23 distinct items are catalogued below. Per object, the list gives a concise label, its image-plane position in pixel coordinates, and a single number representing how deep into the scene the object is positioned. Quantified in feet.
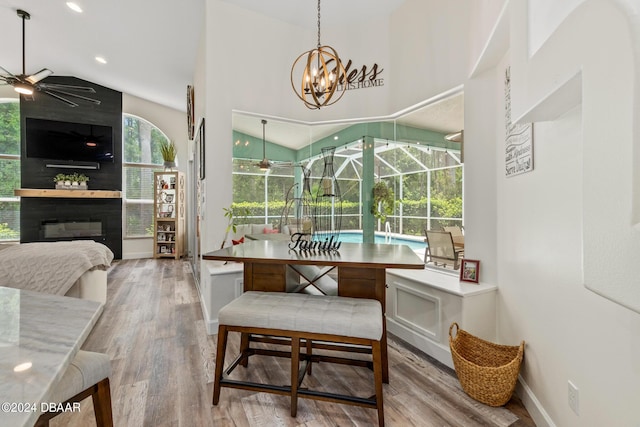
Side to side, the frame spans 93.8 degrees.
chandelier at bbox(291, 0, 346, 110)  7.59
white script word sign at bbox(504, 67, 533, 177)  6.48
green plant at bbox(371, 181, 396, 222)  12.29
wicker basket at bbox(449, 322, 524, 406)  6.36
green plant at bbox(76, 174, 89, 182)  22.02
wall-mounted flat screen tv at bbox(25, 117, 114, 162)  20.98
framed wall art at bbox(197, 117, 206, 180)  12.17
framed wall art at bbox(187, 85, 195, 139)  17.54
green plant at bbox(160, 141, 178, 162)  24.03
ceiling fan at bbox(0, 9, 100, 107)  13.66
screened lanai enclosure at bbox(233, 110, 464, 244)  10.33
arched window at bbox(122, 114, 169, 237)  24.43
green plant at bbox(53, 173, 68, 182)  21.49
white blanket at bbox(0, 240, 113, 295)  10.01
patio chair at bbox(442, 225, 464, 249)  9.67
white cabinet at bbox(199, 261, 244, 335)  10.21
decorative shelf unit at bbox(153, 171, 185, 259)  24.16
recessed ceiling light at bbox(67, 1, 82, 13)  13.21
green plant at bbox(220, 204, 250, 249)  11.34
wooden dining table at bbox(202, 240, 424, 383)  6.30
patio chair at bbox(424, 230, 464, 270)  9.80
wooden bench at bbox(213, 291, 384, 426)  5.72
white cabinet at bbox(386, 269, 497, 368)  7.92
